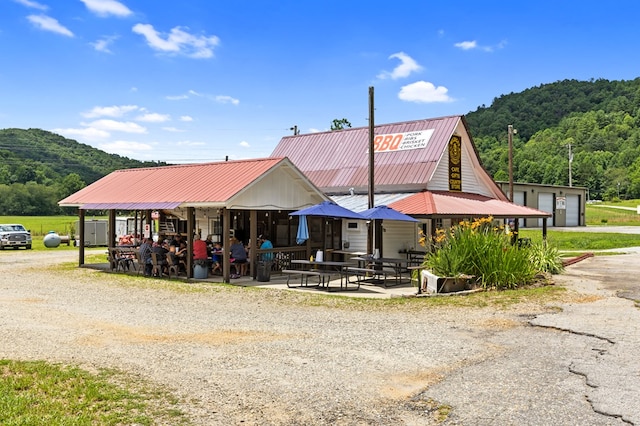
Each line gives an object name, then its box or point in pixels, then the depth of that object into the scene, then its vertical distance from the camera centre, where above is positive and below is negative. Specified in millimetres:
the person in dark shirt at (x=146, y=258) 19672 -1612
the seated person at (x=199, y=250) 18875 -1284
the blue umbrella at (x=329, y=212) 18328 -58
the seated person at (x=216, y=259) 19625 -1640
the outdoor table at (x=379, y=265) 17000 -1727
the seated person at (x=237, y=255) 18984 -1444
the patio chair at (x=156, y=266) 19312 -1840
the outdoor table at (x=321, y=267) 17512 -1938
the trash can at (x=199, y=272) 18805 -1970
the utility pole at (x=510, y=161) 29891 +2507
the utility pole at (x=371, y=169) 19062 +1301
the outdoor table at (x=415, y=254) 20181 -1636
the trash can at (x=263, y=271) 18094 -1855
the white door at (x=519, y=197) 50194 +1185
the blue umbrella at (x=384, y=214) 18219 -112
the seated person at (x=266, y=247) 19188 -1203
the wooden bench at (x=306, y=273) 15906 -1700
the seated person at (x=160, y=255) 19312 -1481
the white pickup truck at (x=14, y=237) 34031 -1629
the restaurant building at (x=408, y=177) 22688 +1469
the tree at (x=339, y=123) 59875 +8768
